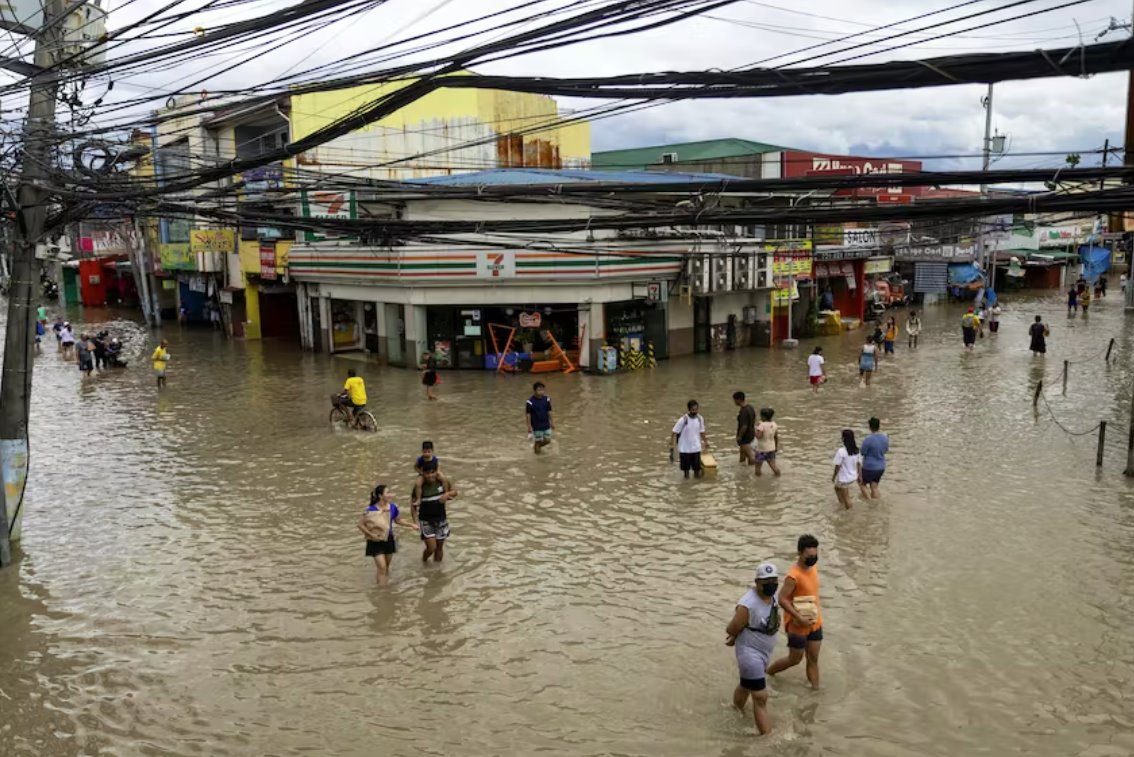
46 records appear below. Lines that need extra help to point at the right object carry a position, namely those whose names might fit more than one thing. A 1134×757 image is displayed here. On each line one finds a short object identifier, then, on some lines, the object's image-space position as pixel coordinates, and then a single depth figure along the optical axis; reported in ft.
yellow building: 117.19
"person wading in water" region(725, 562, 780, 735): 22.93
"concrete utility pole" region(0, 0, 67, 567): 36.14
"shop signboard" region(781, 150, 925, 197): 117.60
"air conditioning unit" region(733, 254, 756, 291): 94.73
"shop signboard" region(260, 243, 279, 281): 113.19
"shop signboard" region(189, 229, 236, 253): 123.13
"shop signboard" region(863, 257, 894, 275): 136.87
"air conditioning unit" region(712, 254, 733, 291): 92.53
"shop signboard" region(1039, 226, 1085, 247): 197.26
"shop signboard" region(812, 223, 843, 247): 116.57
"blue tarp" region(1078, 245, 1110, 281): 182.19
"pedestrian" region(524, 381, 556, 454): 53.78
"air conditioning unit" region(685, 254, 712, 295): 90.58
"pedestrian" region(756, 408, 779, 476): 47.24
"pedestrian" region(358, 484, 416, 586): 33.37
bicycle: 62.03
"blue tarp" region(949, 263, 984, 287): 167.94
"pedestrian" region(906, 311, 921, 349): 104.47
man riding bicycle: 61.62
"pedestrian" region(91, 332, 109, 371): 95.45
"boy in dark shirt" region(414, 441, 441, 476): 35.04
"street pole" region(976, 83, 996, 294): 118.32
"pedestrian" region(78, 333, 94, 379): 89.86
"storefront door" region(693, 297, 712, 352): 98.84
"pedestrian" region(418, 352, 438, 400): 71.20
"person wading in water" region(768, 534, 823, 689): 24.68
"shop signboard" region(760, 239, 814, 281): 104.12
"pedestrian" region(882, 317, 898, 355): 95.35
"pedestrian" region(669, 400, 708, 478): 47.11
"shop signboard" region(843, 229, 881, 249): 118.42
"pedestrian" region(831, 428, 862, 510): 41.16
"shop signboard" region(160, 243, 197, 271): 136.69
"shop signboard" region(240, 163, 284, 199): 94.53
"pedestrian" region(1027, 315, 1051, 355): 89.95
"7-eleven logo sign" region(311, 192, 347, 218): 97.97
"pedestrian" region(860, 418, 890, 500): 42.04
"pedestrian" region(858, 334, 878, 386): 75.56
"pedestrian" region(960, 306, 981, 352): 97.09
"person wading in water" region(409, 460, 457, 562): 35.29
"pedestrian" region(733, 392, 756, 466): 48.96
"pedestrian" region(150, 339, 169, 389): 81.82
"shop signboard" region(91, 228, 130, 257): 182.80
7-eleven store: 84.74
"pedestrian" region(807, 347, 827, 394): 72.49
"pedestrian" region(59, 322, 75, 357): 106.63
